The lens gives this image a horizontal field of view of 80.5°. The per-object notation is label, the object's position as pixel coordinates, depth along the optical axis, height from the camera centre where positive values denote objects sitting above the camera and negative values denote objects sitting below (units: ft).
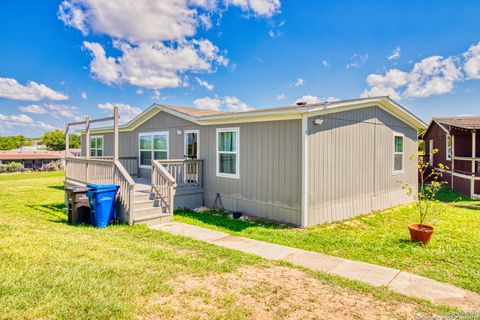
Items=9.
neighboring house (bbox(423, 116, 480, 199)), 41.34 +1.26
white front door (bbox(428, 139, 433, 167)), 60.34 +2.90
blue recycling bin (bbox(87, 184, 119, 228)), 21.68 -3.36
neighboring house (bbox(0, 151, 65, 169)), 119.14 +0.79
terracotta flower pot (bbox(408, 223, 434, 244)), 18.04 -4.73
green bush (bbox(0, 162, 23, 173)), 100.99 -2.92
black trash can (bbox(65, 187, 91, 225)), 22.49 -3.55
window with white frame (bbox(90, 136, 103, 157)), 50.19 +2.48
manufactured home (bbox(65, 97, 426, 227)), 23.11 -0.46
